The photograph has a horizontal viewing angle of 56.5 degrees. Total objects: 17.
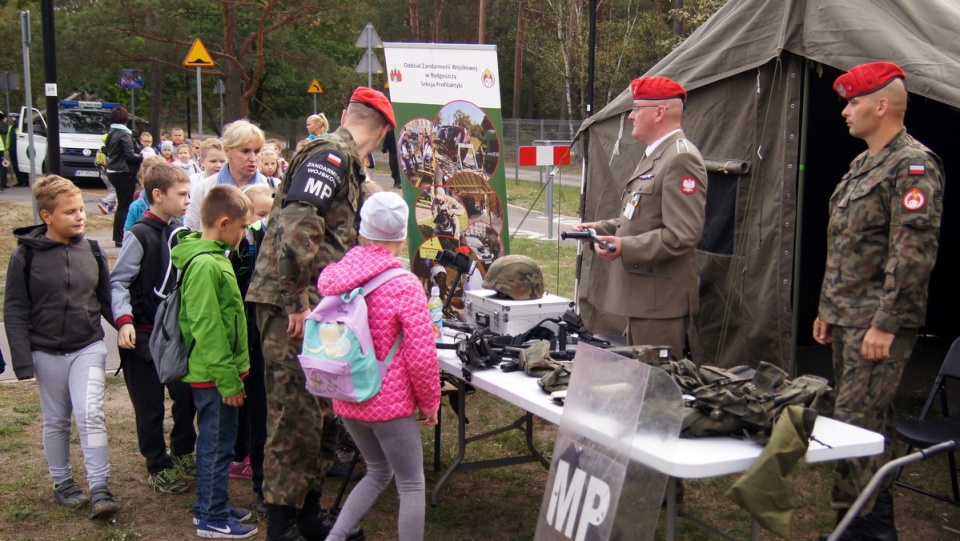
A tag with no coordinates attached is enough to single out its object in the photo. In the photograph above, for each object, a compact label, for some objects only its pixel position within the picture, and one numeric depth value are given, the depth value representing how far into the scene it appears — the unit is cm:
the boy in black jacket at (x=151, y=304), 439
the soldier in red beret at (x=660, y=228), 425
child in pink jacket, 320
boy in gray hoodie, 412
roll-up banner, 680
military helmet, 457
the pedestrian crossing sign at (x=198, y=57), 1342
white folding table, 256
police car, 2033
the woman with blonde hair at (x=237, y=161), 502
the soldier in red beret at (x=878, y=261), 357
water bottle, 429
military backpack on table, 282
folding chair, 392
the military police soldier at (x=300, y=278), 358
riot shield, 251
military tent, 449
